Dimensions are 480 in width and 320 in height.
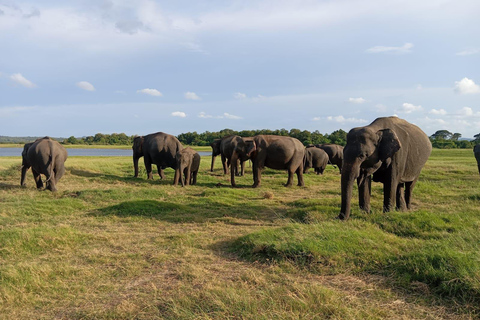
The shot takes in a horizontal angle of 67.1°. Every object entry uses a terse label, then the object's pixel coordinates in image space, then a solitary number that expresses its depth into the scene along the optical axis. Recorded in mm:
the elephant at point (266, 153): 16109
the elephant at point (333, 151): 25728
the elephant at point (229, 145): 16469
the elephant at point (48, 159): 12844
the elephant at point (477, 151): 15073
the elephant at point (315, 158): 22188
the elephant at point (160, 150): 17047
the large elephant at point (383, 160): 8219
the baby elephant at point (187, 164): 15773
